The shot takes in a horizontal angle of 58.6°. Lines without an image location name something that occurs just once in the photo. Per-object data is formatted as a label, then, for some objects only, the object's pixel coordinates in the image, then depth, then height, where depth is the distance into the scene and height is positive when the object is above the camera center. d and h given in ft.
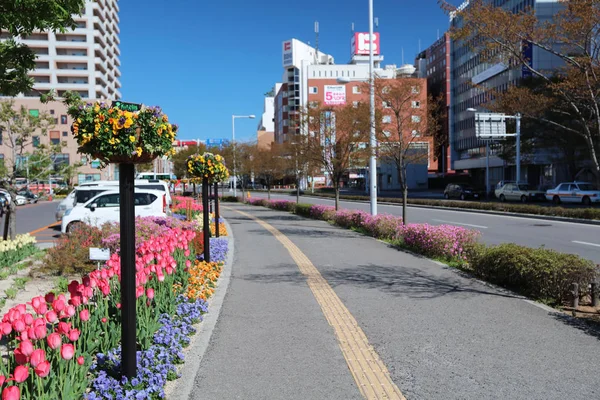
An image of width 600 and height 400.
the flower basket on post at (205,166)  42.68 +1.32
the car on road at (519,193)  124.06 -3.14
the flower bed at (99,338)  11.49 -4.25
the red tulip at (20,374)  10.30 -3.70
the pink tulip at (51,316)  13.33 -3.32
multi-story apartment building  246.47 +58.34
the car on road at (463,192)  153.79 -3.36
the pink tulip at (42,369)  10.66 -3.72
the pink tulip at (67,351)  11.43 -3.62
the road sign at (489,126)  129.29 +13.71
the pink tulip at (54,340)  11.93 -3.54
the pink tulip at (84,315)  13.95 -3.45
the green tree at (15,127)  39.68 +4.72
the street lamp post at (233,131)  159.43 +16.50
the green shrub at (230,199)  164.45 -5.29
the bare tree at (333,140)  72.13 +5.80
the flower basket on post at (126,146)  13.03 +0.94
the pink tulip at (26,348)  11.09 -3.42
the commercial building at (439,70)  303.68 +68.57
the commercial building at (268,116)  521.65 +64.54
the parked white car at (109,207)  51.44 -2.40
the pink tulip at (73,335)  12.56 -3.59
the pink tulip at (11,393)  9.83 -3.87
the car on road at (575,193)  108.17 -2.84
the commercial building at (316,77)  262.26 +70.39
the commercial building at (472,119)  173.37 +31.44
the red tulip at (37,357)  10.82 -3.54
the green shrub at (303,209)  86.79 -4.62
